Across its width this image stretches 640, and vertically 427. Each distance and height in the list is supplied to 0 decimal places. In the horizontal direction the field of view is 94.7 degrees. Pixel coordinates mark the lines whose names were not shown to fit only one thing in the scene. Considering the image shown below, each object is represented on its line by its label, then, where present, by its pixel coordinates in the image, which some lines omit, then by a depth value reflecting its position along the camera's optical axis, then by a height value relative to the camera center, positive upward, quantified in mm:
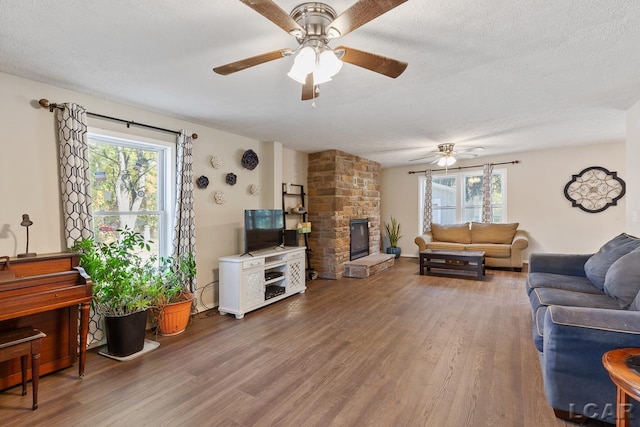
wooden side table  1176 -660
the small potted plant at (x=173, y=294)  2898 -805
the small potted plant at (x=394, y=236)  7266 -489
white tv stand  3424 -806
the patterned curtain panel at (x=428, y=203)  6844 +315
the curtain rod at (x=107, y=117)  2418 +934
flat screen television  3744 -178
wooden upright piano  1920 -601
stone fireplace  5254 +165
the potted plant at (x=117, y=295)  2451 -686
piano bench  1780 -817
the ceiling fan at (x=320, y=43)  1333 +906
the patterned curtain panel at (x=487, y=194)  6195 +482
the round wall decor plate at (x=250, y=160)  4207 +814
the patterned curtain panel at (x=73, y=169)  2486 +397
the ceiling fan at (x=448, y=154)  4855 +1169
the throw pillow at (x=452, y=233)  6215 -349
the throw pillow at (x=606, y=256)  2529 -352
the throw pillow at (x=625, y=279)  2064 -450
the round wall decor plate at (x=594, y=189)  5203 +509
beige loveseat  5582 -482
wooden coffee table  5020 -796
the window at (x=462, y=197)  6309 +456
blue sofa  1556 -729
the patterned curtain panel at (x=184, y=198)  3312 +197
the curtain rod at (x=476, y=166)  6009 +1104
